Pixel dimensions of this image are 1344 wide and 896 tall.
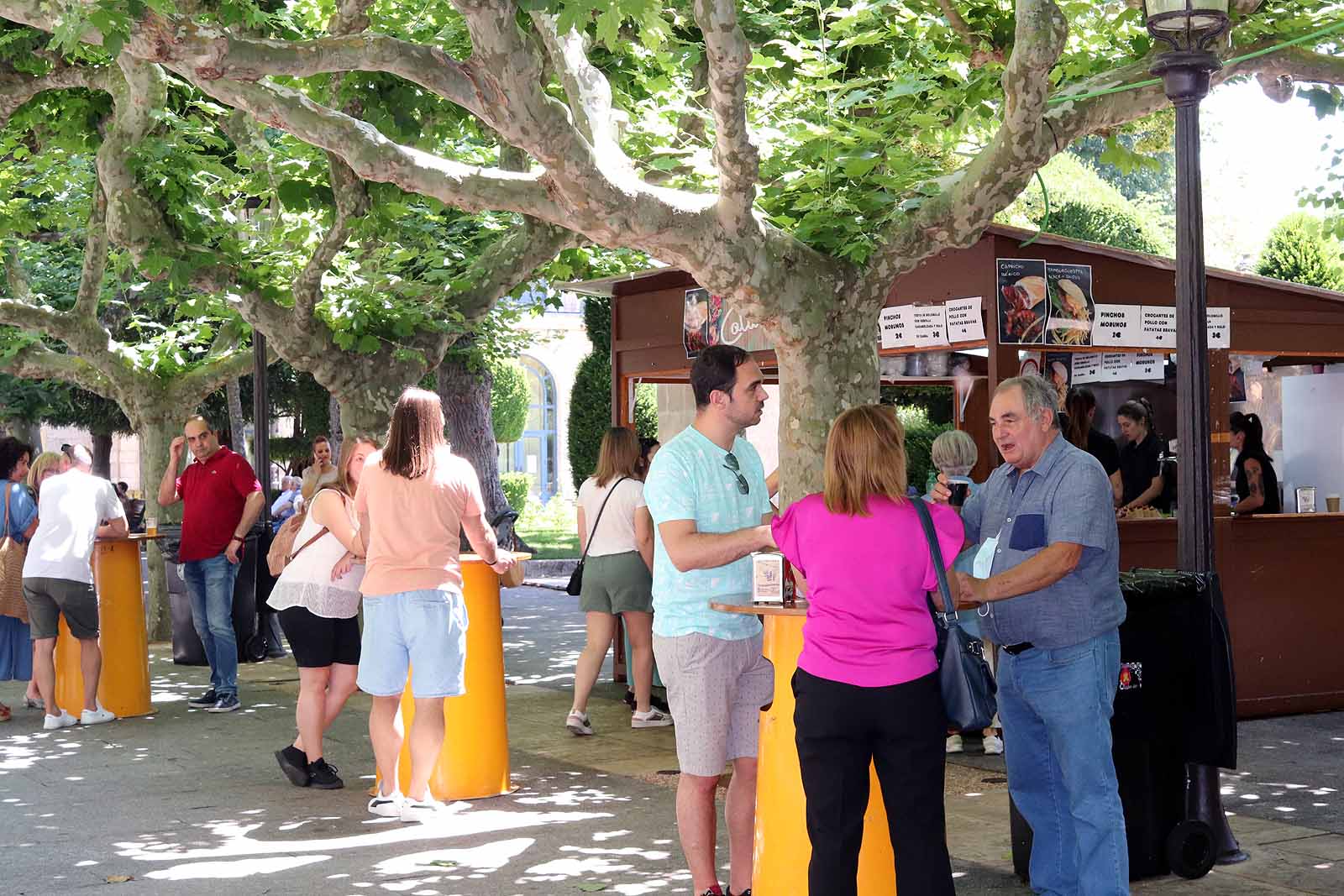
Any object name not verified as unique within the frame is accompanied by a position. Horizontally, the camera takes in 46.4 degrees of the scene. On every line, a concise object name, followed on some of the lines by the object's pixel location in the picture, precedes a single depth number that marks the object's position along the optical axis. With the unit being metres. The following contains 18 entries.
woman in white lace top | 8.24
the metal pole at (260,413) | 13.96
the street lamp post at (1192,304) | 6.39
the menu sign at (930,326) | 10.09
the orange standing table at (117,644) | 11.30
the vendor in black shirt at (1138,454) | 10.95
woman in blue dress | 11.33
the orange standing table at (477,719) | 8.03
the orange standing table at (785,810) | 5.36
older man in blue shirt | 5.37
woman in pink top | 4.66
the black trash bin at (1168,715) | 6.04
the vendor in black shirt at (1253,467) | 11.41
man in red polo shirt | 11.54
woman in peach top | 7.23
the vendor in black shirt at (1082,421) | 10.34
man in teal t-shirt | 5.38
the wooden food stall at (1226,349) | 9.90
